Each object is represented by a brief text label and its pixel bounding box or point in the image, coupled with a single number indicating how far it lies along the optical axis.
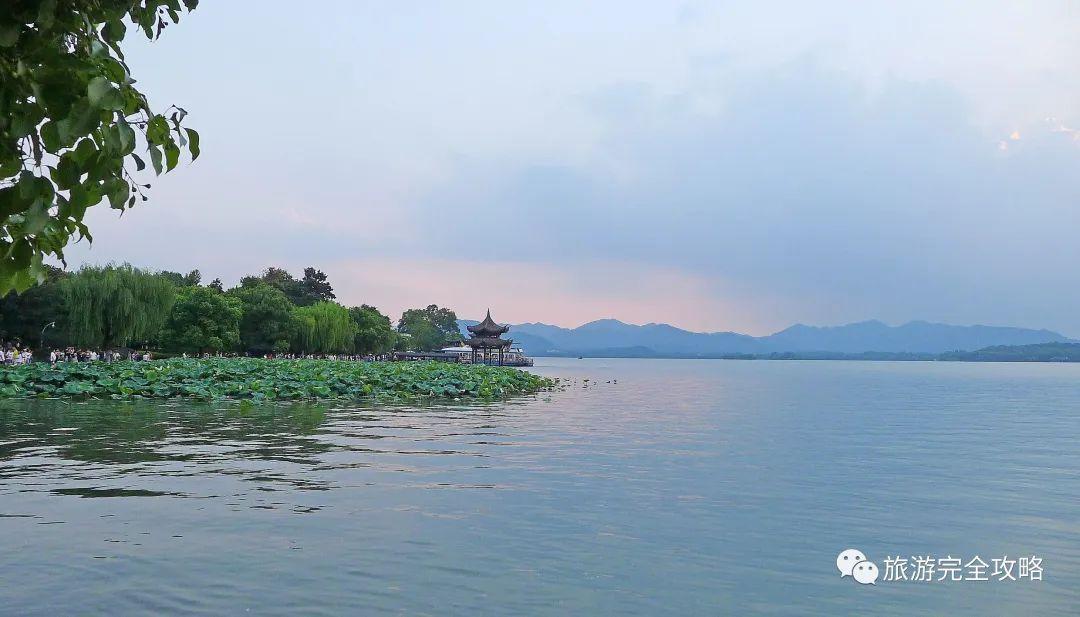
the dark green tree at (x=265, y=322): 64.88
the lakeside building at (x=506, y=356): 112.51
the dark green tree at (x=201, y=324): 57.12
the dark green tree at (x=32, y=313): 47.62
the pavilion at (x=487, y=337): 80.62
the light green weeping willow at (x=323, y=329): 69.88
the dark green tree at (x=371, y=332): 85.61
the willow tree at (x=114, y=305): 42.56
